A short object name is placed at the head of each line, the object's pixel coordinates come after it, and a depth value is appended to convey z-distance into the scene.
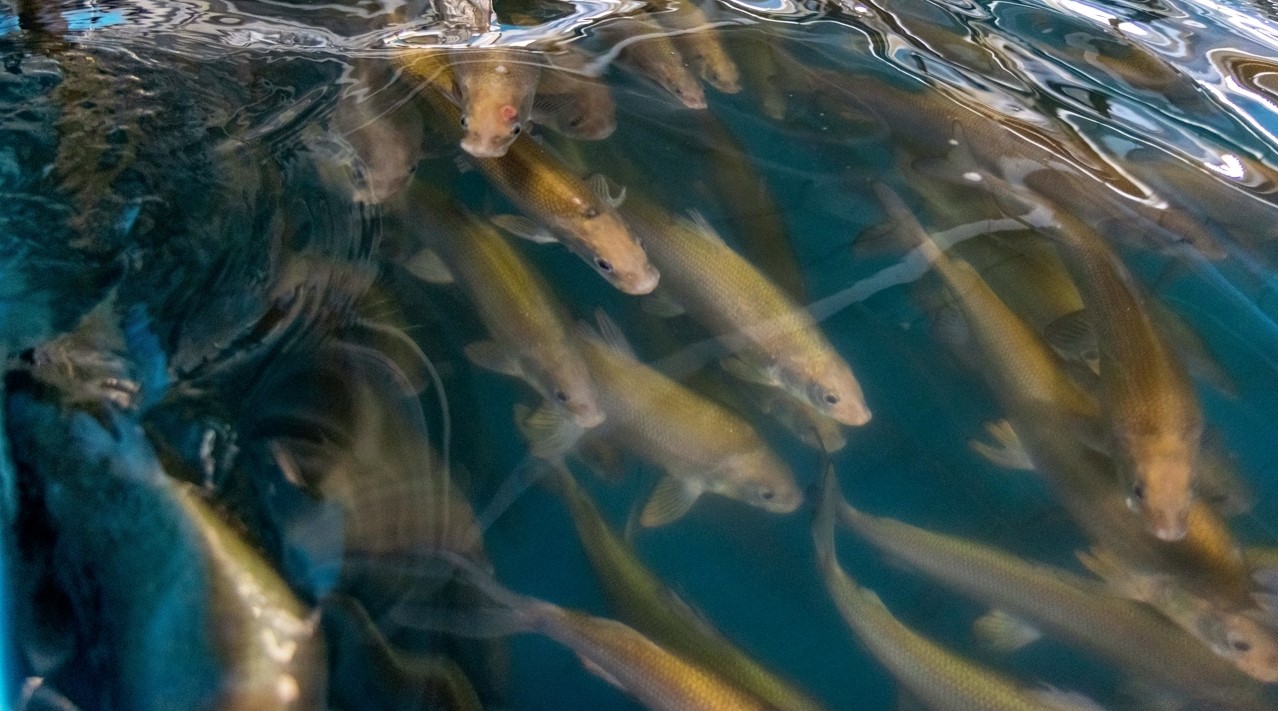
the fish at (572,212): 1.75
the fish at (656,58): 2.12
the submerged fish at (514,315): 1.74
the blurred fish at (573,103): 2.01
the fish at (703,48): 2.17
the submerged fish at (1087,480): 1.53
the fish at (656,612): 1.37
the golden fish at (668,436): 1.76
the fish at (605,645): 1.29
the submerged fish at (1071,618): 1.53
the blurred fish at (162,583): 1.11
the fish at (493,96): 1.74
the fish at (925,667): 1.42
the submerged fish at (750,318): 1.81
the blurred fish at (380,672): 1.28
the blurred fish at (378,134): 1.82
